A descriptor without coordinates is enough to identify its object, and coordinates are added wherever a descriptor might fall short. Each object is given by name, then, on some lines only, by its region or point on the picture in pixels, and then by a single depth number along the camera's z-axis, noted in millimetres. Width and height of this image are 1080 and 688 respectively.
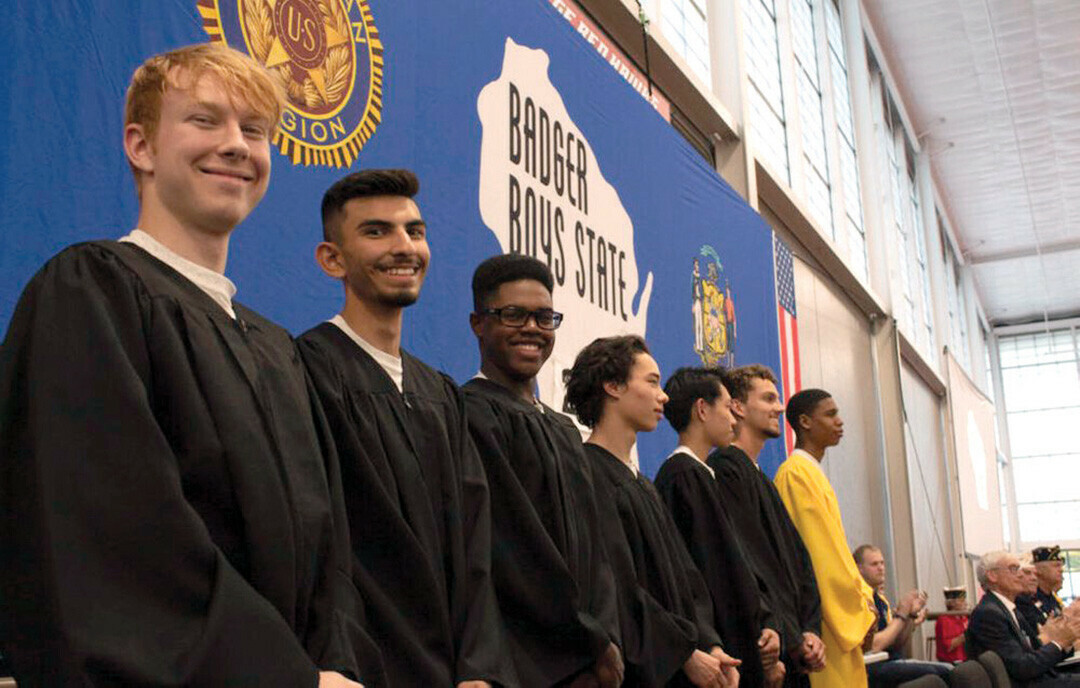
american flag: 8094
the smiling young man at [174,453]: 1477
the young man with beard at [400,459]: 2133
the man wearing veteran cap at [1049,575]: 8883
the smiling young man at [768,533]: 4023
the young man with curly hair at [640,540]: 3020
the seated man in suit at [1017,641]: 6902
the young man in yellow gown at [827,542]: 4582
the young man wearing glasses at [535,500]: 2559
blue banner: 2482
